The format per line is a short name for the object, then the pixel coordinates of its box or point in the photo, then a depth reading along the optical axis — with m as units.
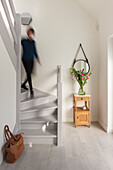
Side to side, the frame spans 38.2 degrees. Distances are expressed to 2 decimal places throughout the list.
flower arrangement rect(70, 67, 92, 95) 3.69
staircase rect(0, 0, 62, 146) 2.66
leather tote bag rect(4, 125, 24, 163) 2.06
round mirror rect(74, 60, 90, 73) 3.96
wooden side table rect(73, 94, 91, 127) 3.55
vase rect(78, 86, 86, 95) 3.72
